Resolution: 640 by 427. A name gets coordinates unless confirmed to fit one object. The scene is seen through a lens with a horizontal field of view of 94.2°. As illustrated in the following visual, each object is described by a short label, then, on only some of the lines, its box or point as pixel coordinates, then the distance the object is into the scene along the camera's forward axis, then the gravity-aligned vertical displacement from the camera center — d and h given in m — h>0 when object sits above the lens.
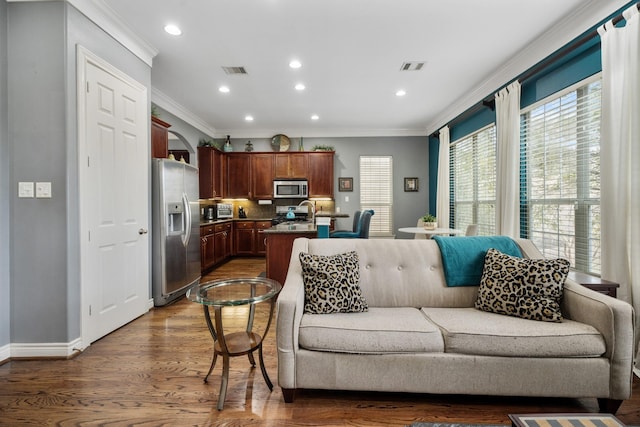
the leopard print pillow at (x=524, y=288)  1.79 -0.49
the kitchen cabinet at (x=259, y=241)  6.40 -0.67
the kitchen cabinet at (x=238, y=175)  6.54 +0.78
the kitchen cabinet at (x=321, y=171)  6.45 +0.85
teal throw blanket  2.15 -0.32
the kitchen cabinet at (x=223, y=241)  5.53 -0.61
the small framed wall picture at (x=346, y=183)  6.67 +0.61
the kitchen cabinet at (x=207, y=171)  5.95 +0.80
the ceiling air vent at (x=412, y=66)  3.52 +1.74
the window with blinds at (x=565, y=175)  2.54 +0.34
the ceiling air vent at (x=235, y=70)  3.61 +1.72
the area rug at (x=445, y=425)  1.51 -1.10
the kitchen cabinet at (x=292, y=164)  6.46 +1.01
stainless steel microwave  6.43 +0.46
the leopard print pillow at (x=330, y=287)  1.93 -0.51
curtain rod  2.44 +1.45
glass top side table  1.66 -0.50
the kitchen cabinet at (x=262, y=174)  6.50 +0.80
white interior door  2.39 +0.13
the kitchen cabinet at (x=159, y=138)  3.45 +0.87
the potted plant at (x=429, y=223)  4.45 -0.19
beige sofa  1.57 -0.78
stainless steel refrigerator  3.29 -0.24
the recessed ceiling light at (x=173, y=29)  2.74 +1.70
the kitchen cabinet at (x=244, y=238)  6.43 -0.60
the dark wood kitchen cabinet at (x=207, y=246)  4.89 -0.61
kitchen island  3.67 -0.52
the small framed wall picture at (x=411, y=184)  6.65 +0.58
